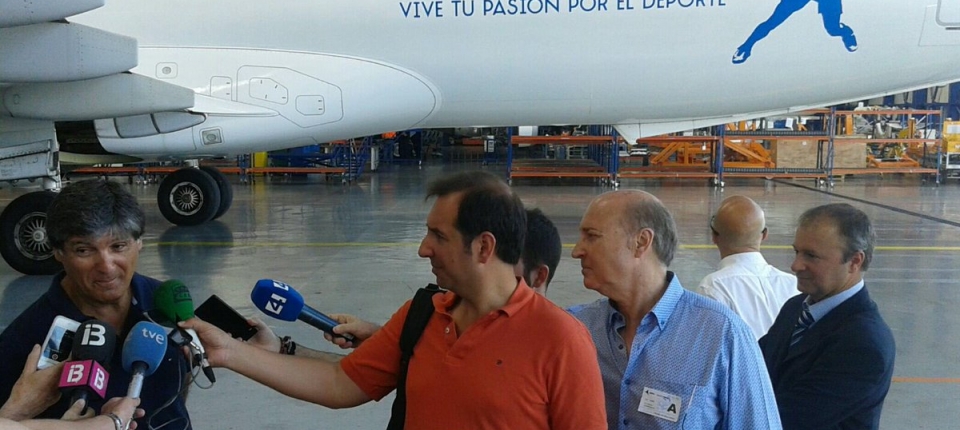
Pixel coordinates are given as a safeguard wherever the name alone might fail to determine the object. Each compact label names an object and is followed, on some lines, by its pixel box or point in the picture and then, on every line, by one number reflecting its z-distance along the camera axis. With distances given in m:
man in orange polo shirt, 1.81
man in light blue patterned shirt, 2.05
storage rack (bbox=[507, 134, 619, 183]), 17.25
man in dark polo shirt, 2.16
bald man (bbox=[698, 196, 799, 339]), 3.28
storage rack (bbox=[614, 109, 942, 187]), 17.41
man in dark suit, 2.40
